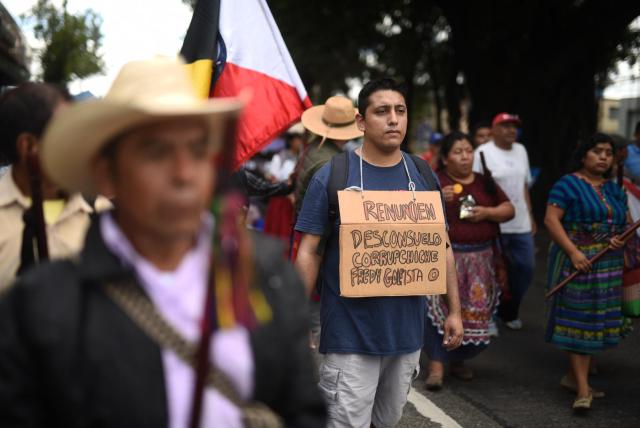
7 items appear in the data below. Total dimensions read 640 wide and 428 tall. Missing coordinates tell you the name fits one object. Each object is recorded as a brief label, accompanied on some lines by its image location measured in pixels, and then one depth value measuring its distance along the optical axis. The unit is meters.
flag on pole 5.18
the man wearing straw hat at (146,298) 1.60
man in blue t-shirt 3.79
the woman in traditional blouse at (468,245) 6.18
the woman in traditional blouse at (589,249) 5.70
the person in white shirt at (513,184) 7.84
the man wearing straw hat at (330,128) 6.30
